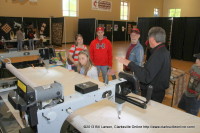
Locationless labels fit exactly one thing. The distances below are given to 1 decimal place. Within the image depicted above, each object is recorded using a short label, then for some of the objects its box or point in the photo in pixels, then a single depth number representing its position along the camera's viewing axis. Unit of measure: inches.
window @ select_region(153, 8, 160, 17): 787.5
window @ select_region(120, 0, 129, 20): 670.2
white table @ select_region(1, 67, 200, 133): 54.1
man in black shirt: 73.1
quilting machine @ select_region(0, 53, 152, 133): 31.4
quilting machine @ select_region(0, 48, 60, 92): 77.5
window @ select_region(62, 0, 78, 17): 527.7
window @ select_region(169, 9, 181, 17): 705.6
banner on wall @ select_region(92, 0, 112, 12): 581.9
